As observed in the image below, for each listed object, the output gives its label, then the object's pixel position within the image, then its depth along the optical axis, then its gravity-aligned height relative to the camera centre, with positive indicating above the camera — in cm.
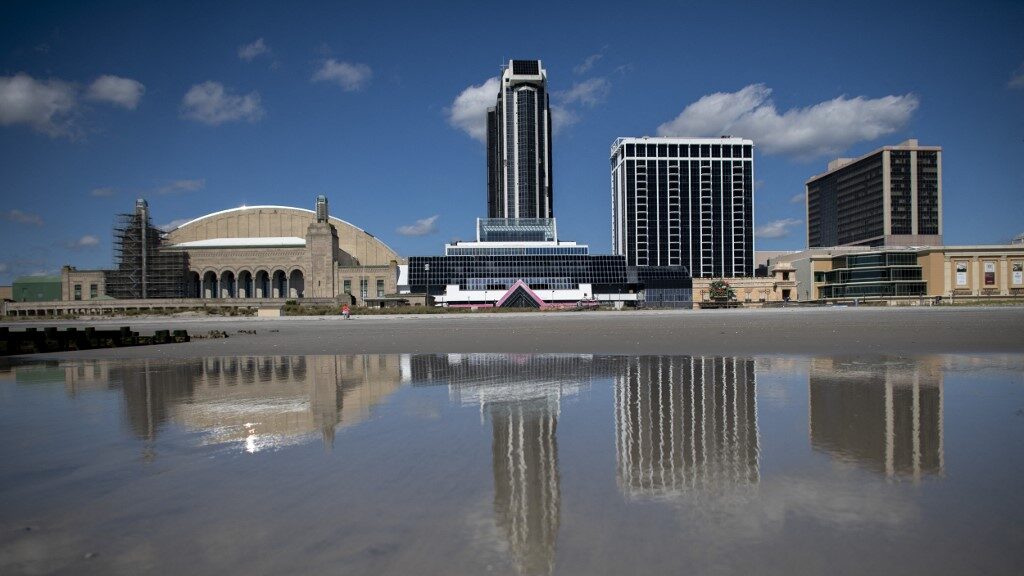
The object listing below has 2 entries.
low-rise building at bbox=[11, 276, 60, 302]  11875 -17
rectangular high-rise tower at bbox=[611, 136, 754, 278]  19538 +2355
